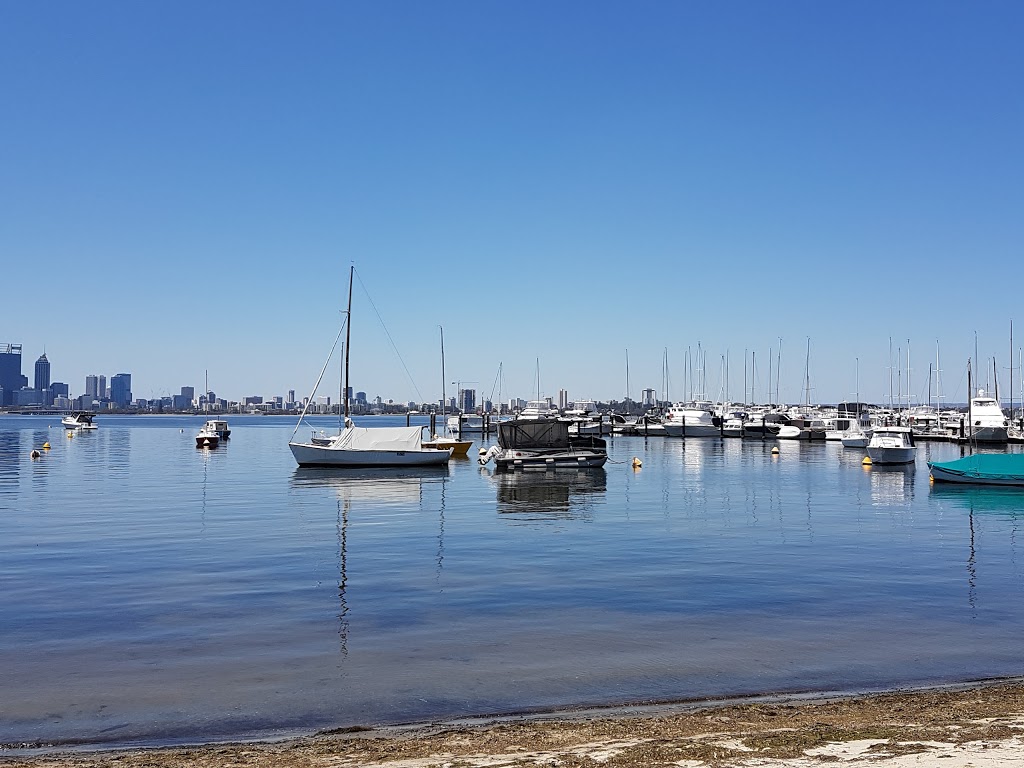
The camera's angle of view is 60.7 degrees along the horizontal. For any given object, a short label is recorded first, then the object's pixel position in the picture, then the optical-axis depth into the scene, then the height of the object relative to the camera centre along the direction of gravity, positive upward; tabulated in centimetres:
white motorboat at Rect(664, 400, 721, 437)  13188 -372
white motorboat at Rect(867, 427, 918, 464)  7285 -419
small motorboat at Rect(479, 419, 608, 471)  6588 -387
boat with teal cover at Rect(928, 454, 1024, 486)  5062 -419
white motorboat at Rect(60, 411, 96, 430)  16808 -454
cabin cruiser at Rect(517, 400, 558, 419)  12228 -170
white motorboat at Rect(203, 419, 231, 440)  11724 -409
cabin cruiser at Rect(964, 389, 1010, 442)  10294 -272
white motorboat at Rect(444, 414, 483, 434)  12950 -433
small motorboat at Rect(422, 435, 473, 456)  7444 -407
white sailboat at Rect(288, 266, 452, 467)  6494 -386
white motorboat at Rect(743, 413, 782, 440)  12750 -447
